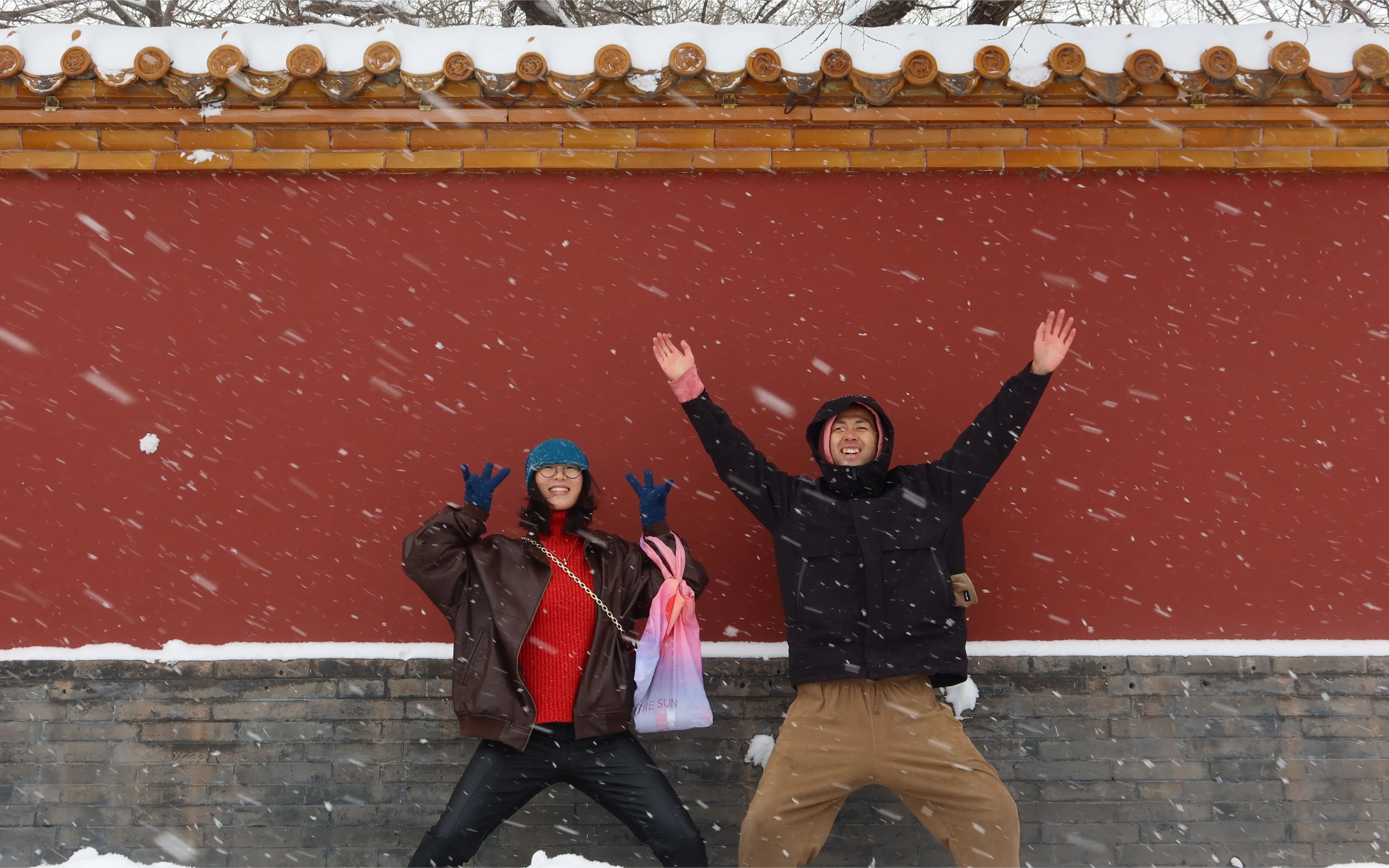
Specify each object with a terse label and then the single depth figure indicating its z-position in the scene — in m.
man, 3.18
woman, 3.25
